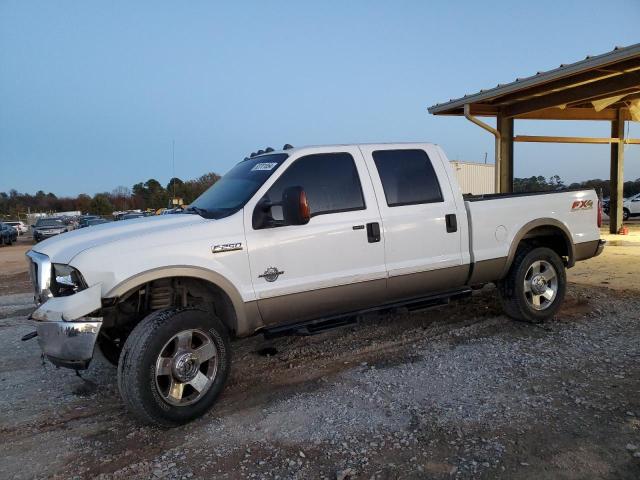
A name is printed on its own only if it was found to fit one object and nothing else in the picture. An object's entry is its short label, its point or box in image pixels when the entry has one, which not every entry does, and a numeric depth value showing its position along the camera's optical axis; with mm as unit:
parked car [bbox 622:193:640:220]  25125
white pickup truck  3441
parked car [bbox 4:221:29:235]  41919
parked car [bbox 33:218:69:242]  25547
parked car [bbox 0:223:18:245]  27672
